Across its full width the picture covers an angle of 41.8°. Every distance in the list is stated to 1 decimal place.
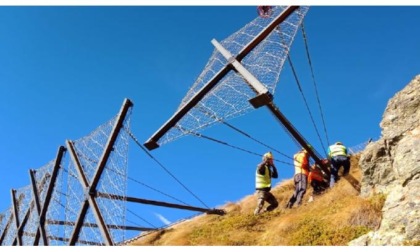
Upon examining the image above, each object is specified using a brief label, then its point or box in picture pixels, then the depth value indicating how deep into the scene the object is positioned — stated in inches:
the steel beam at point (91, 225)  619.5
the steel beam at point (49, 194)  813.9
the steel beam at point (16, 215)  940.3
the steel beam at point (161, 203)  644.5
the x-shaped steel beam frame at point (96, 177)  659.4
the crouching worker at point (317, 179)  733.9
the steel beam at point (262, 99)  585.9
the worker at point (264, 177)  754.2
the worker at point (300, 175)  722.2
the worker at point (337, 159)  724.7
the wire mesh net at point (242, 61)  663.1
